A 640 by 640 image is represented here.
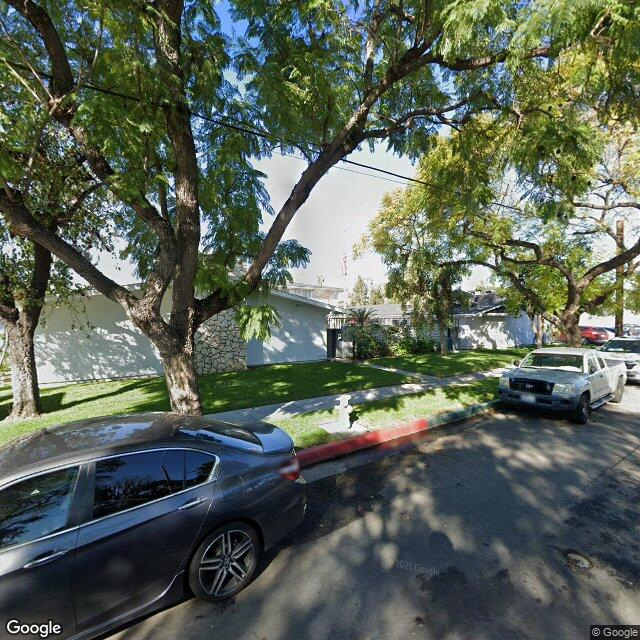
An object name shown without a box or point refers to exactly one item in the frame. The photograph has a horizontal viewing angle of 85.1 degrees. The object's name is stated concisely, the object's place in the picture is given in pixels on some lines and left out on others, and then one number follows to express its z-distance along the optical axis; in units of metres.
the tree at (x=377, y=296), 56.22
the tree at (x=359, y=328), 17.95
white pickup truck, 7.25
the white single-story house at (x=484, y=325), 25.48
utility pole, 16.31
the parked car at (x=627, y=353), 11.59
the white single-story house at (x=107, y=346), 12.87
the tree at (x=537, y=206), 7.30
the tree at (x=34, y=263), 7.89
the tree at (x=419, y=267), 18.88
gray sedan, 2.18
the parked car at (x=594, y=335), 30.03
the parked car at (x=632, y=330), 30.55
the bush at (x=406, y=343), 19.89
